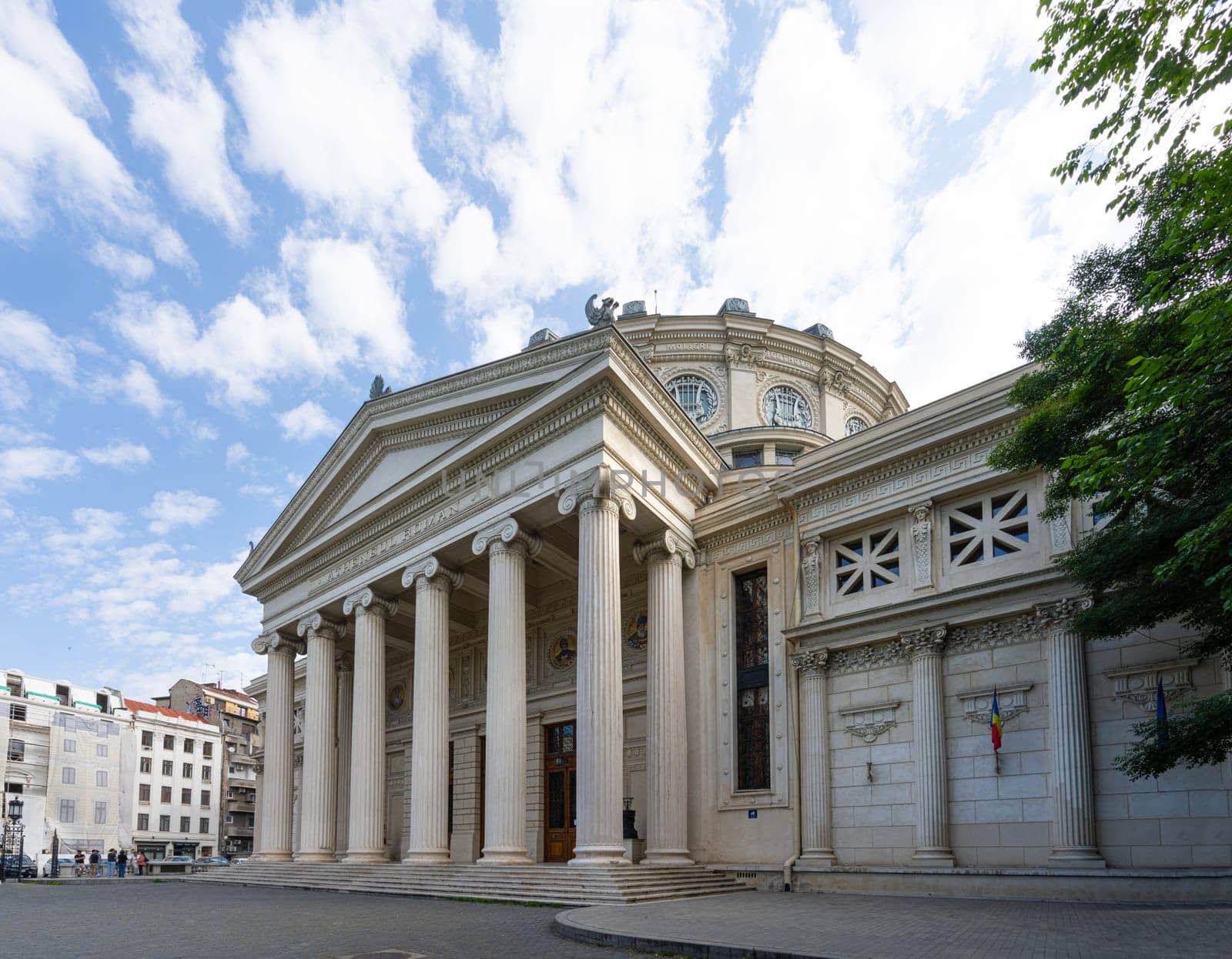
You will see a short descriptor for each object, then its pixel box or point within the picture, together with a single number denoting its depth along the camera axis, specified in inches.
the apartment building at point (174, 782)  2755.9
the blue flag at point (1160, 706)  620.3
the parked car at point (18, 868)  1465.3
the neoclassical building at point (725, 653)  685.9
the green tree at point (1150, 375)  359.9
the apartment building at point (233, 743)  3112.7
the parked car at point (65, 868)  1922.5
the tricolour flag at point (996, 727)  711.1
